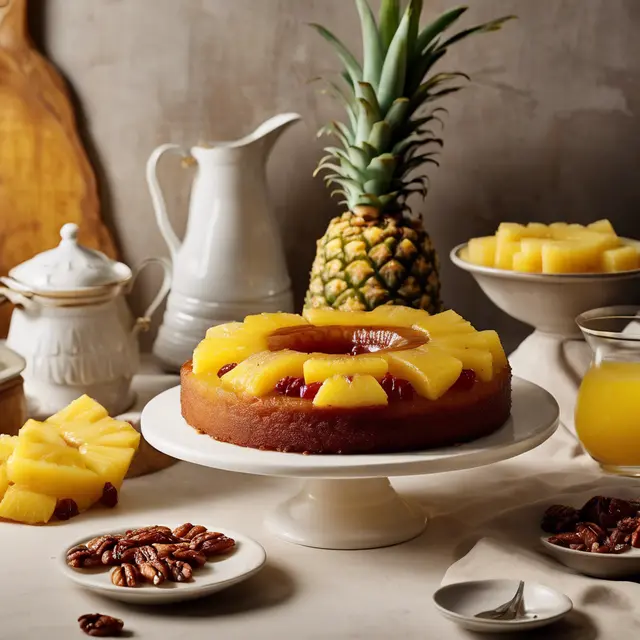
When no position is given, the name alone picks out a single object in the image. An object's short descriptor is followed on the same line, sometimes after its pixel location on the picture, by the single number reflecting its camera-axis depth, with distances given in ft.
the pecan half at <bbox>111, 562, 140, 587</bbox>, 5.00
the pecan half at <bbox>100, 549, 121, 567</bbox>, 5.10
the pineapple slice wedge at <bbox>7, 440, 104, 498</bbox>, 5.46
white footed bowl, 5.99
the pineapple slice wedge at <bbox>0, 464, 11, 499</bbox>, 5.52
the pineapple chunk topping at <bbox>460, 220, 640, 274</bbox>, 6.02
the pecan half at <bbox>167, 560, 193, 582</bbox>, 5.02
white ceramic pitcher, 6.59
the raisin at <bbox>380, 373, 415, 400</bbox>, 5.20
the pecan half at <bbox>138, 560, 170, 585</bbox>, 5.00
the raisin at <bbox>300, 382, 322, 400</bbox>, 5.21
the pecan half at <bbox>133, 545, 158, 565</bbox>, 5.08
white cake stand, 5.11
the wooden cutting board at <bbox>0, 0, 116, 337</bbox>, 6.84
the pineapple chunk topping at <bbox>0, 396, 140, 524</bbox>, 5.48
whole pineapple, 6.20
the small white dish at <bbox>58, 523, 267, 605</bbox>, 4.96
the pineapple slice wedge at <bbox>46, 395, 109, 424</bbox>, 5.74
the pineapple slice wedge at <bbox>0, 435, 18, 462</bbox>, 5.58
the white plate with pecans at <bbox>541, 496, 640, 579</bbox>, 5.10
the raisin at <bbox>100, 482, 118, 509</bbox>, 5.59
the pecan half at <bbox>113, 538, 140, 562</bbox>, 5.11
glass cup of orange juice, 5.62
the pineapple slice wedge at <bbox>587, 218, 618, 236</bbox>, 6.28
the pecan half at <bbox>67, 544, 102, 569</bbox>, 5.09
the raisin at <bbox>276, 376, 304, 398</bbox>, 5.23
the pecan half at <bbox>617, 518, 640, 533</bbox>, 5.21
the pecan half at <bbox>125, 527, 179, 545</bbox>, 5.19
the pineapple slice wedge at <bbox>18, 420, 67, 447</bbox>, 5.53
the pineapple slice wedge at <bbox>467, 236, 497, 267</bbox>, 6.19
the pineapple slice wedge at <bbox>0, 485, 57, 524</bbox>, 5.48
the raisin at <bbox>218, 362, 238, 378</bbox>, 5.39
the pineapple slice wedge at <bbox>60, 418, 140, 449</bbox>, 5.65
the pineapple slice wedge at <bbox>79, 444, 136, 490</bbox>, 5.58
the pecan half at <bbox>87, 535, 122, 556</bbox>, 5.15
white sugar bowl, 6.08
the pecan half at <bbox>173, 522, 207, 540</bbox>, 5.25
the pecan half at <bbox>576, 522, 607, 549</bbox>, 5.16
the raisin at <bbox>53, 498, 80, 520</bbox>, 5.53
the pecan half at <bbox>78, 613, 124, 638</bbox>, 4.88
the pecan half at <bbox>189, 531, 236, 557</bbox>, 5.15
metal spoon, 4.88
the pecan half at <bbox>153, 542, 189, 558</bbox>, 5.09
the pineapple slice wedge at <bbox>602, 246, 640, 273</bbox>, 6.02
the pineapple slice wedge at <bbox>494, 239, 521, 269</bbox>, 6.13
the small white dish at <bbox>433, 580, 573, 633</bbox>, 4.83
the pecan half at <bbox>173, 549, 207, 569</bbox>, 5.08
